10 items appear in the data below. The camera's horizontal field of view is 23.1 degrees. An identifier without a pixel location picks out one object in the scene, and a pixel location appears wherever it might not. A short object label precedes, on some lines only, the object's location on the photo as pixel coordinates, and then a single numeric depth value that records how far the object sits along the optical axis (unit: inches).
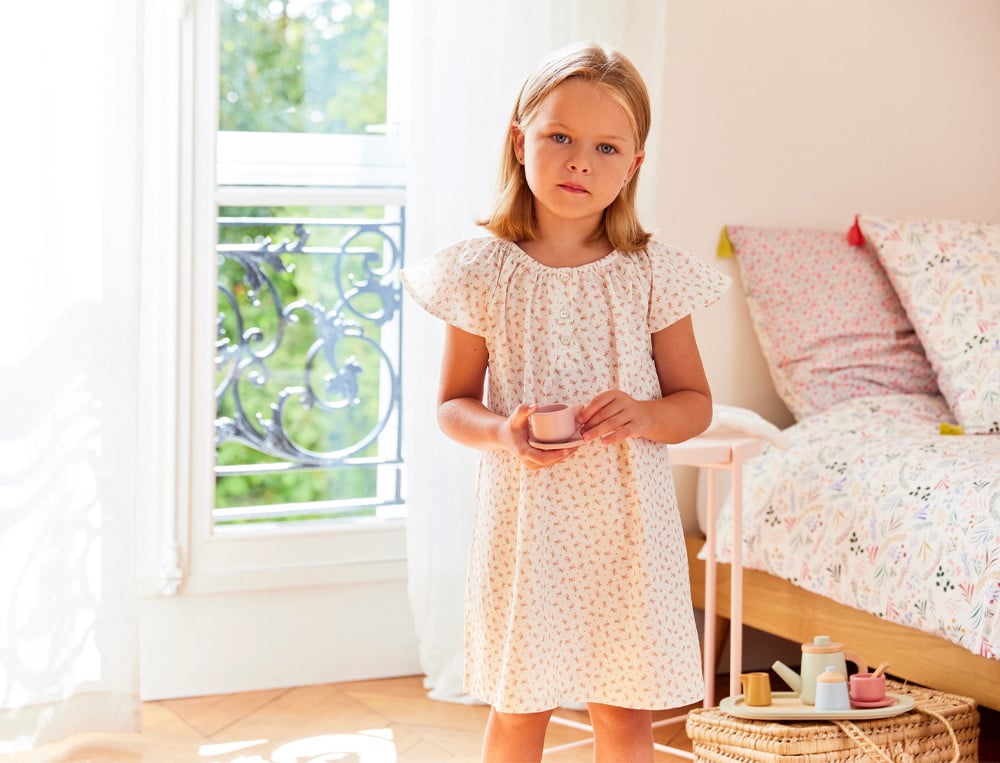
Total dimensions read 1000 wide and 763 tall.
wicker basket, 123.9
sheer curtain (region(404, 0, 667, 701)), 144.3
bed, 129.5
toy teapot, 127.7
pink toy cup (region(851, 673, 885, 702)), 126.7
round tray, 125.0
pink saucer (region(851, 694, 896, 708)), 126.4
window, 147.2
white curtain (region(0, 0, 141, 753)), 132.4
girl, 110.3
